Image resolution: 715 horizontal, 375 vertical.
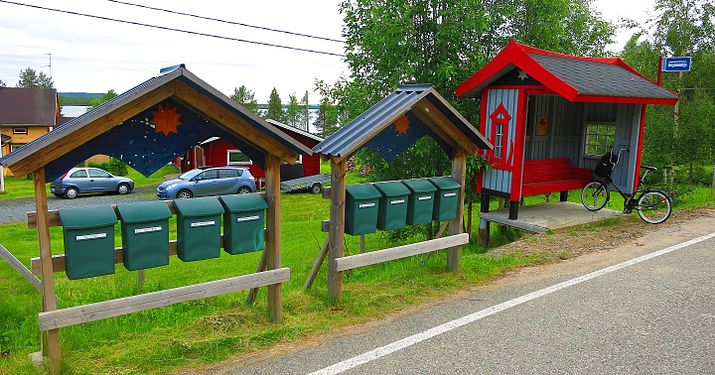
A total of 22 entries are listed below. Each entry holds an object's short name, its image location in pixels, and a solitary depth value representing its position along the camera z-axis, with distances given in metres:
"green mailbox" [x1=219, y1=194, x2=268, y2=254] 5.44
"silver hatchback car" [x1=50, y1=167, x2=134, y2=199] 23.73
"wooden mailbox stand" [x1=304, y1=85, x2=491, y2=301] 6.09
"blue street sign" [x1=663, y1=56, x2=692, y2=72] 13.34
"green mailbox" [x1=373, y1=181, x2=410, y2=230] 6.57
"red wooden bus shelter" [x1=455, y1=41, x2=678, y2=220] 9.88
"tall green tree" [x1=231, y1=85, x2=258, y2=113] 64.75
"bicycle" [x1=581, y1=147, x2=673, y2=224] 11.08
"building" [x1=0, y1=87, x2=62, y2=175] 38.56
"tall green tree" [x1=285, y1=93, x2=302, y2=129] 68.56
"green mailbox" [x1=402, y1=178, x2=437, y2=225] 6.86
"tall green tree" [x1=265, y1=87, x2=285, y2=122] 64.62
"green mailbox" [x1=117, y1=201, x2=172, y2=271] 4.83
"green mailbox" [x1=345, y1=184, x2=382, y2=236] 6.28
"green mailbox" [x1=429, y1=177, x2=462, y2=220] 7.13
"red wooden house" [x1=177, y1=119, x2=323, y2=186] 28.33
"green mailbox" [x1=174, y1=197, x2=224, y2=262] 5.18
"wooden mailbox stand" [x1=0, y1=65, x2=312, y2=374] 4.39
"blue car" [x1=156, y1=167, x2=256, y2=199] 22.81
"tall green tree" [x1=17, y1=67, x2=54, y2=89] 89.69
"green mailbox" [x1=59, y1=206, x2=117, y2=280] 4.53
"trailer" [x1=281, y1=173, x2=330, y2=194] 25.45
